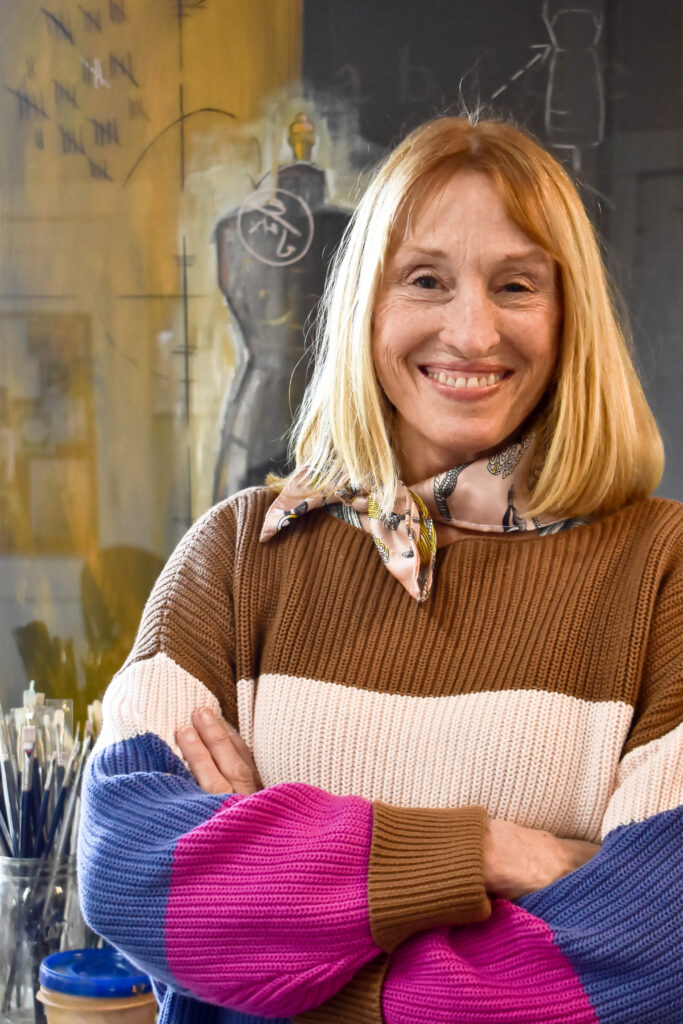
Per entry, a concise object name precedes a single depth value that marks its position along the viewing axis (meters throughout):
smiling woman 1.68
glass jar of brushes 2.25
